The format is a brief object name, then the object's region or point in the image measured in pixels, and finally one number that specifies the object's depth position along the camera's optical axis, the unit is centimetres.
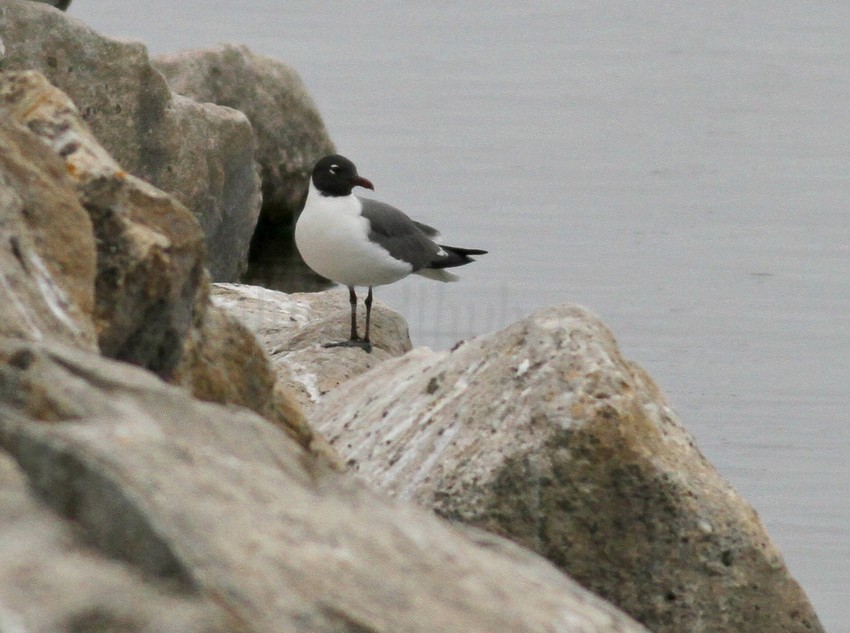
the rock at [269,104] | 2958
